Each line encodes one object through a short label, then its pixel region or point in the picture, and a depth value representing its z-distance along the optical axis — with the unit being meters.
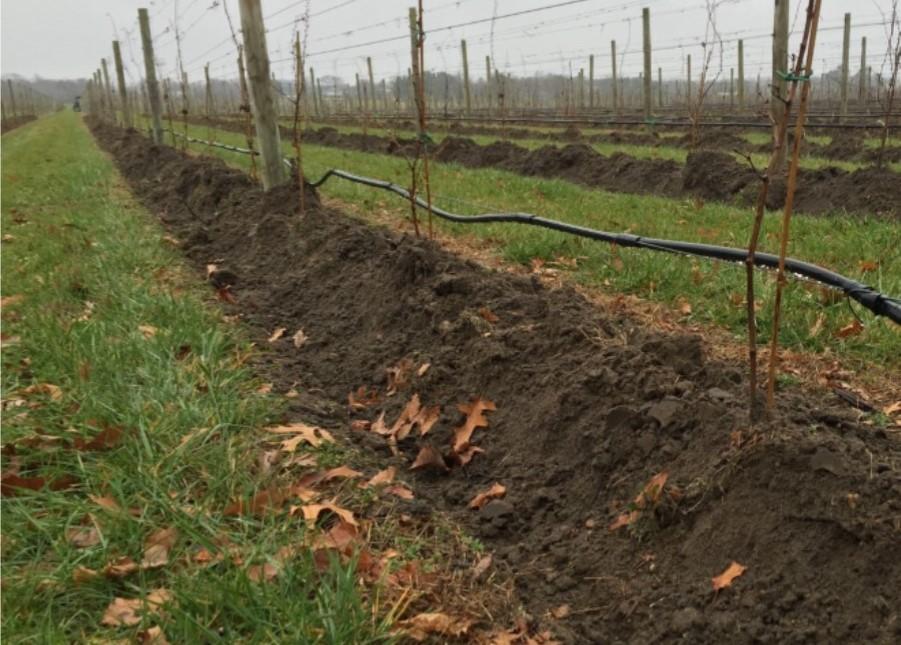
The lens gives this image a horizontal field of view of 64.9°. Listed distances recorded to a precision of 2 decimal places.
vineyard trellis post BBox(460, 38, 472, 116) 27.11
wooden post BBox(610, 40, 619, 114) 27.09
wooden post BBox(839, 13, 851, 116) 19.88
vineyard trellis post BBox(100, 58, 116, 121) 36.92
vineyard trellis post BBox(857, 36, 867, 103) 24.30
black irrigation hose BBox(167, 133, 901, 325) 2.80
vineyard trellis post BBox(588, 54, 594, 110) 33.28
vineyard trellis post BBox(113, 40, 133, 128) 26.11
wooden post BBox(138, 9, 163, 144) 16.62
